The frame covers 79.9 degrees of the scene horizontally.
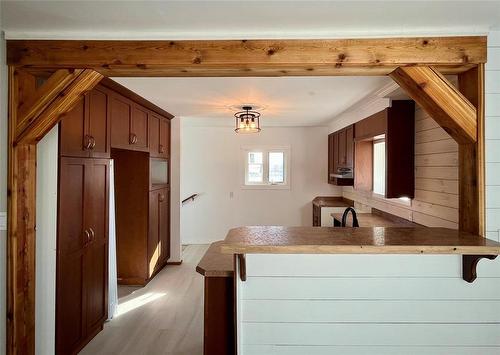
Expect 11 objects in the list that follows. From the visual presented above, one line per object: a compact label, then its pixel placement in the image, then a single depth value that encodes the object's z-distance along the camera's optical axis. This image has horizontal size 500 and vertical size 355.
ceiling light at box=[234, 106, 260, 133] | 3.68
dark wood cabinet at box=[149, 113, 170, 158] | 4.00
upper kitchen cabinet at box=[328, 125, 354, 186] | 4.15
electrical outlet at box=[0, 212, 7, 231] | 1.86
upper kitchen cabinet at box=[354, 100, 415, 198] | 2.80
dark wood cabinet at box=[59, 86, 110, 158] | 2.31
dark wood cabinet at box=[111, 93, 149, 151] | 3.08
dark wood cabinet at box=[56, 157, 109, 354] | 2.28
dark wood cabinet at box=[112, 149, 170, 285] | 3.86
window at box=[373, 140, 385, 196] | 3.53
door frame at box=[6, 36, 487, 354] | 1.81
